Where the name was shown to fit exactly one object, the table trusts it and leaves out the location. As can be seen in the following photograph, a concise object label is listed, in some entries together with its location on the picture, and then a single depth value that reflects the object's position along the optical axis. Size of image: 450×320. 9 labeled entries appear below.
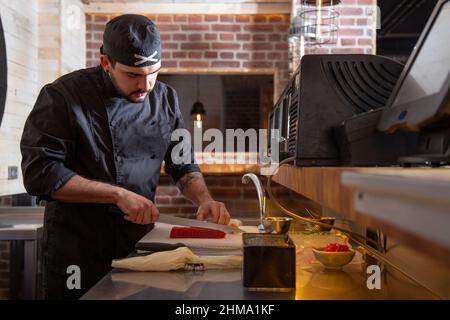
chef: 2.03
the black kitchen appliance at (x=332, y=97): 1.35
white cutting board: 1.99
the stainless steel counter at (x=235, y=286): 1.30
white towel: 1.56
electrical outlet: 3.71
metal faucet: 2.44
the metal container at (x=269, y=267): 1.32
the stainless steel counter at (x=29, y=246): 3.01
